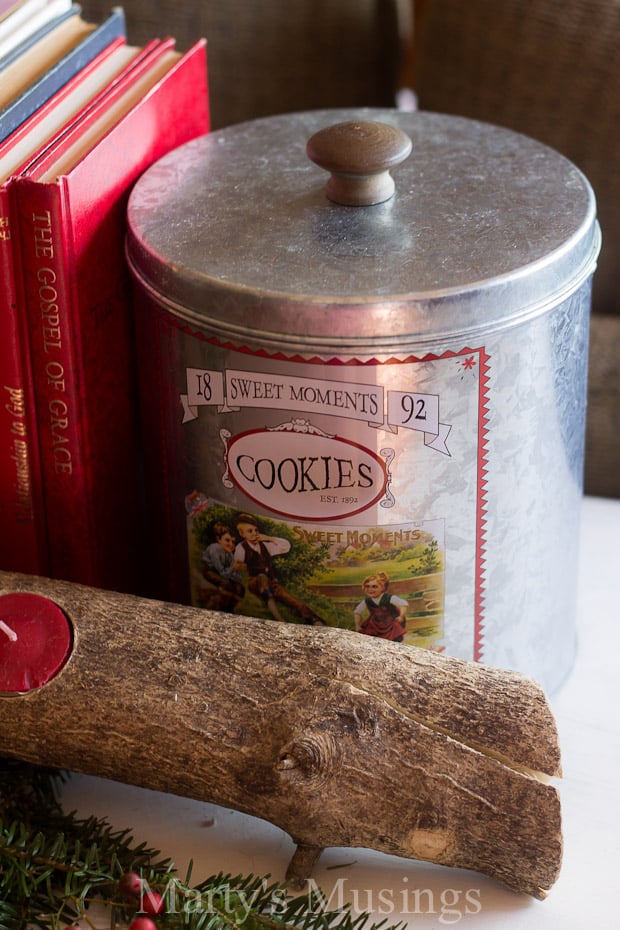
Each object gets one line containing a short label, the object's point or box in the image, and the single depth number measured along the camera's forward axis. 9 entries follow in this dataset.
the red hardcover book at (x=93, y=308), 1.01
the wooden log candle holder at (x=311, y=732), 0.94
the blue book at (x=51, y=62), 1.02
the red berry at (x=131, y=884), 0.95
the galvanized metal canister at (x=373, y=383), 0.97
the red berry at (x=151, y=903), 0.94
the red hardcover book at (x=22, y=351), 1.01
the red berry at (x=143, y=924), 0.92
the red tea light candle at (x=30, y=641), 0.98
